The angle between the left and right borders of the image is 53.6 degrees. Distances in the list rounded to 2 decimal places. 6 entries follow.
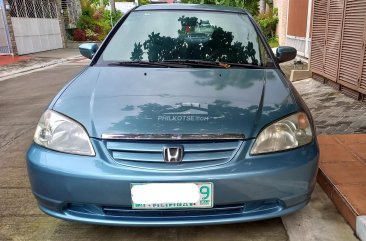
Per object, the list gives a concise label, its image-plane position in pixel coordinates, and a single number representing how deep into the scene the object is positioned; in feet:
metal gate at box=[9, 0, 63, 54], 54.90
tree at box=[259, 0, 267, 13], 62.25
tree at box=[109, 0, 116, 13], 88.85
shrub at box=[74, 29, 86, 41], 75.31
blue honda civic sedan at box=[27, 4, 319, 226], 6.24
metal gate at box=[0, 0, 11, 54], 50.67
